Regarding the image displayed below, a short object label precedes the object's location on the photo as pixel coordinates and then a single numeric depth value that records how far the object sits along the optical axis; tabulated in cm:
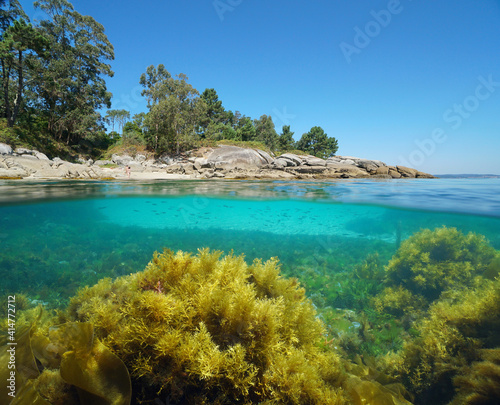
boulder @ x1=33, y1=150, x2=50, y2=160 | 2199
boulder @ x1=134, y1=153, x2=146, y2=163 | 3434
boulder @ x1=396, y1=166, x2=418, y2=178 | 2848
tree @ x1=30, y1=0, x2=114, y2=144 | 2803
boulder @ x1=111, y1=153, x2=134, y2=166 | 3198
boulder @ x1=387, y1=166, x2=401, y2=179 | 2671
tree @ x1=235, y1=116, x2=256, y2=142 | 4731
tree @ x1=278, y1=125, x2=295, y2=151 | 5422
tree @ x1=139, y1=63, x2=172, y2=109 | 5216
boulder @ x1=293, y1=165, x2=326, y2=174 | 2848
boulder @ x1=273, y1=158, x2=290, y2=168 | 3278
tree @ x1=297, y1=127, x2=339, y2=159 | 5747
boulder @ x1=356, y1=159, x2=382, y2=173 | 3150
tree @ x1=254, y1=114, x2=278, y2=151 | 5307
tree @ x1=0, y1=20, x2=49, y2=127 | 2095
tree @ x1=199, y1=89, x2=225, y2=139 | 4853
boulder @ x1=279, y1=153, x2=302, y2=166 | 3442
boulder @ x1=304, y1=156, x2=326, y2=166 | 3410
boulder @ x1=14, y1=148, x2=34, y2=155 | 2117
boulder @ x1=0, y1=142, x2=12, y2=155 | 1936
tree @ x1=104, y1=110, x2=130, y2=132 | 5584
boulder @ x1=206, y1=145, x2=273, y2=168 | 3216
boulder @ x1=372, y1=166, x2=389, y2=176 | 2665
